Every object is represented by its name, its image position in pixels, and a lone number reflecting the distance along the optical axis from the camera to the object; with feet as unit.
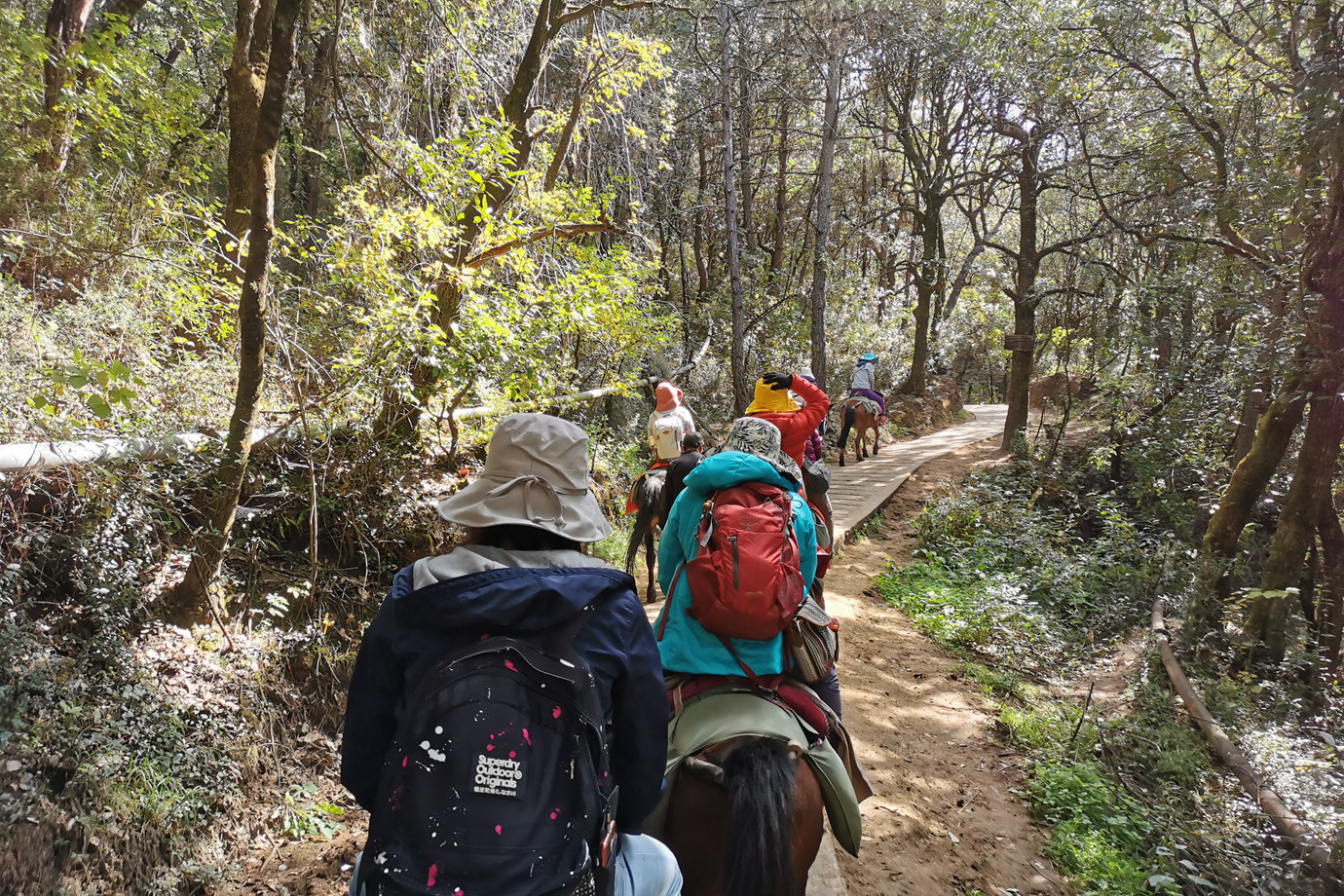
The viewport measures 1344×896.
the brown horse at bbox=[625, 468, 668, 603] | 22.53
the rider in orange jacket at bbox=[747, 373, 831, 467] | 20.08
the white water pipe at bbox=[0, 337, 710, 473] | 12.31
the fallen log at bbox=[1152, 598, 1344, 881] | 12.69
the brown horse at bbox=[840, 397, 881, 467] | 49.66
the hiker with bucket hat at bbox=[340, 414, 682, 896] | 5.03
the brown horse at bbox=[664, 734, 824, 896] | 8.04
